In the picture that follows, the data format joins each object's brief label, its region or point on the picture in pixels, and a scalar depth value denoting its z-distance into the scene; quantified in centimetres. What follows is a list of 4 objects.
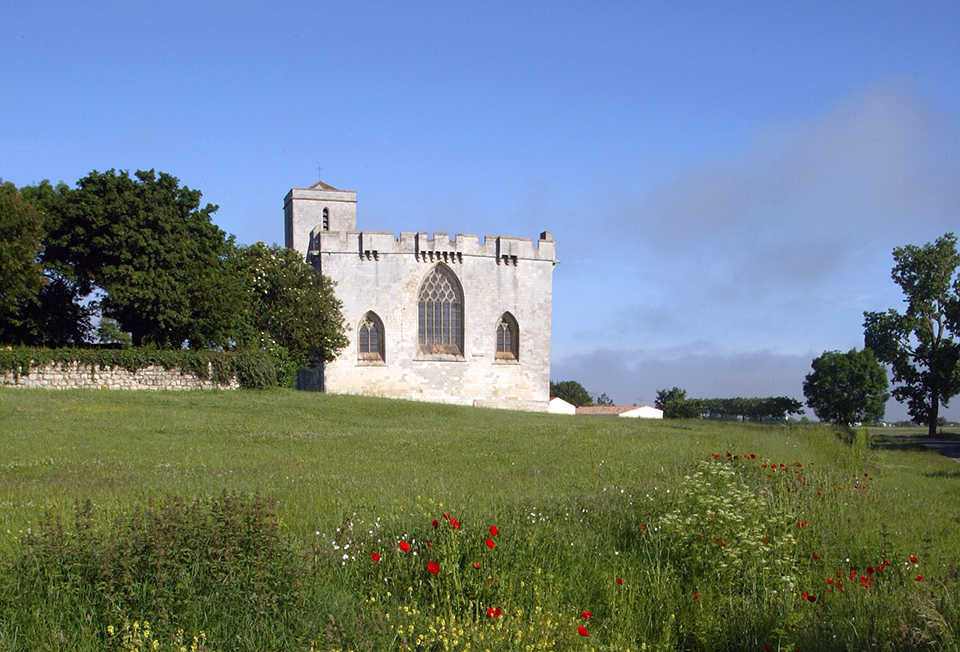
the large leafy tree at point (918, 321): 3988
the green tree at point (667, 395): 8442
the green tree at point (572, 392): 8831
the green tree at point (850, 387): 6350
